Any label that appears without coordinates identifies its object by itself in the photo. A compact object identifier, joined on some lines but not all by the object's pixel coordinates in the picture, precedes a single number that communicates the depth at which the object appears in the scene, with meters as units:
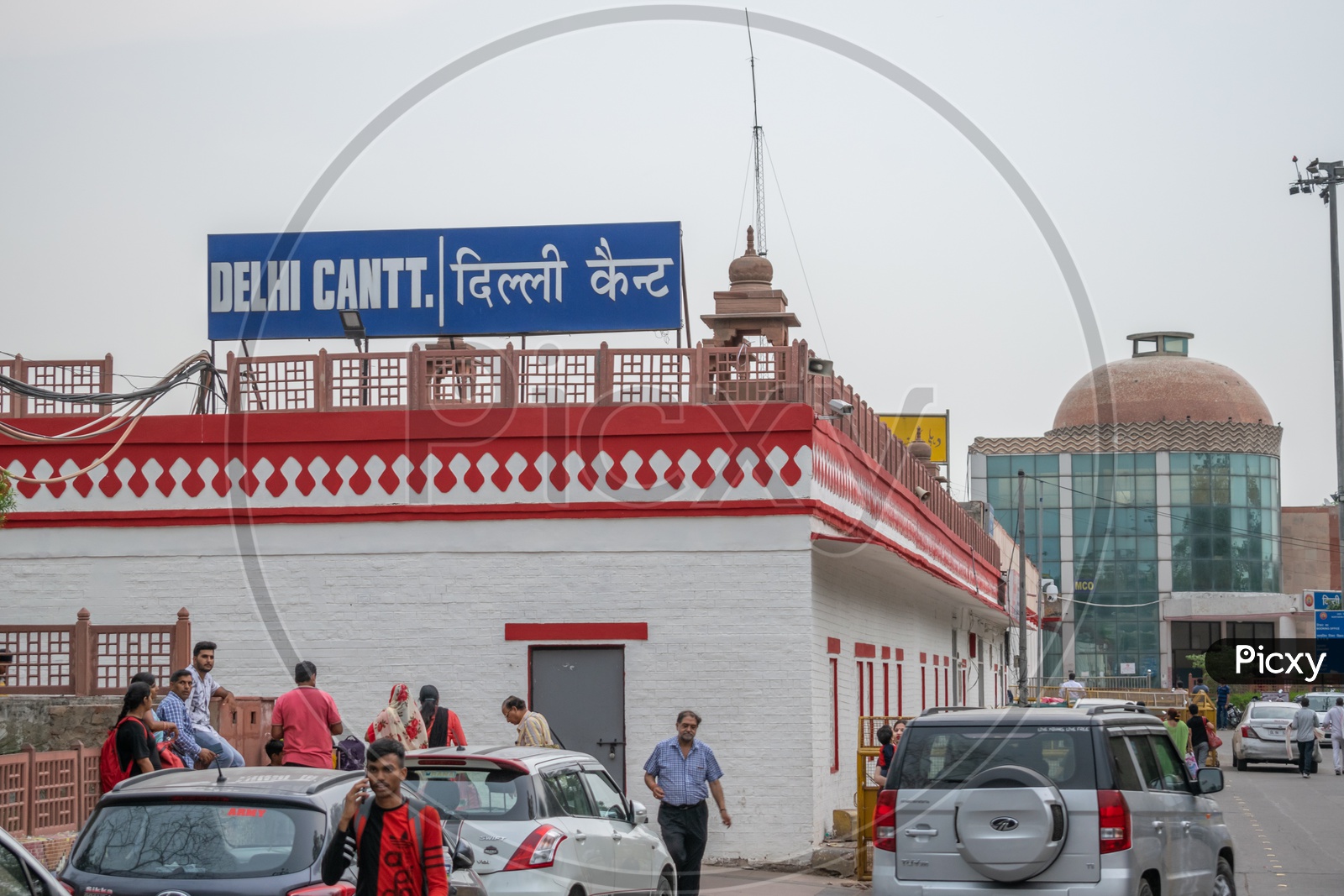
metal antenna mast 23.50
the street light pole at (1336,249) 38.44
